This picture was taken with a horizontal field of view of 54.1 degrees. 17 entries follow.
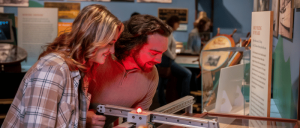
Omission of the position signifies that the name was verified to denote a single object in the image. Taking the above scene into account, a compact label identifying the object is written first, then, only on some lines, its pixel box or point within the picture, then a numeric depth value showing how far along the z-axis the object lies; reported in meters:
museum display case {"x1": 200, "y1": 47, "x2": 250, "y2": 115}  2.09
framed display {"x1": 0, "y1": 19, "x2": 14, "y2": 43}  4.40
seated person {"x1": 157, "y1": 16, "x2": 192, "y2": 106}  4.37
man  1.61
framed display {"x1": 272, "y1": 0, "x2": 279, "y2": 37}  2.52
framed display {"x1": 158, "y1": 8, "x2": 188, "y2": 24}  6.02
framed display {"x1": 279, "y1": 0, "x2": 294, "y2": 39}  1.92
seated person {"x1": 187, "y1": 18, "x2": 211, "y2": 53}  4.73
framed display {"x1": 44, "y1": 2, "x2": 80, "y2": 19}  5.93
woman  1.17
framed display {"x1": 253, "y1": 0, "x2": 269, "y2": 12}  3.25
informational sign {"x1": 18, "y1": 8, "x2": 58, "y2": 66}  4.40
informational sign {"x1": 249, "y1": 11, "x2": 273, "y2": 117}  1.63
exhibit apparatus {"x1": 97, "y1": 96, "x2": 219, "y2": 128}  1.16
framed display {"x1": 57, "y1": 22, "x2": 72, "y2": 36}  5.24
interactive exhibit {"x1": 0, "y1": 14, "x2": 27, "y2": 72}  4.01
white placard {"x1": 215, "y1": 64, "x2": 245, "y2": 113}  2.08
